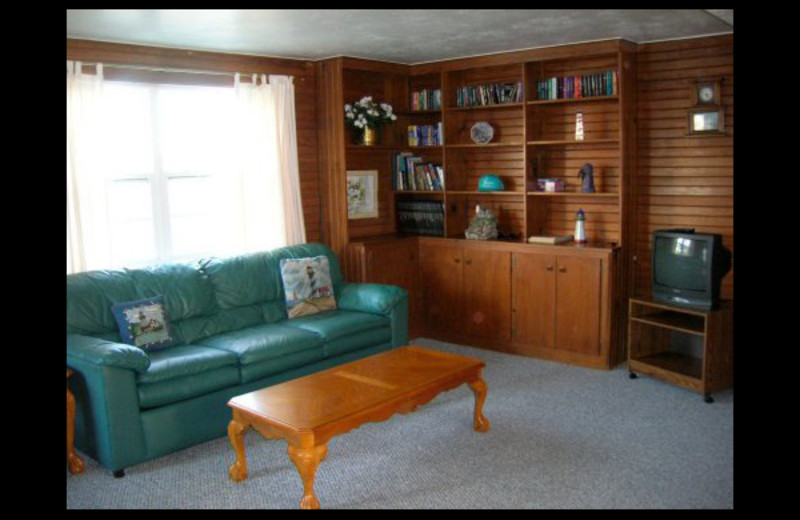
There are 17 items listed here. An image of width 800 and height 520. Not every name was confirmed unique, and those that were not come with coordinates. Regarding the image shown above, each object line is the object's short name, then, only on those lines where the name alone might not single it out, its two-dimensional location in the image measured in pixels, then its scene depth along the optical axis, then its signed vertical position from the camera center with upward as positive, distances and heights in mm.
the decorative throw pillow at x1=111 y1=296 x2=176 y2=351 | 4242 -773
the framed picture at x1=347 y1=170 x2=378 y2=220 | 6090 -106
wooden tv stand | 4594 -1133
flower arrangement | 5840 +519
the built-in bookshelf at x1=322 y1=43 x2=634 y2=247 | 5402 +287
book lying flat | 5461 -469
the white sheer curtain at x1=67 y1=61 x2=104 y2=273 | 4516 +180
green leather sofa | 3697 -923
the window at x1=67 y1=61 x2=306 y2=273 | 4598 +112
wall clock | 4965 +511
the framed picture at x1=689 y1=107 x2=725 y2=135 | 4949 +323
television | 4609 -609
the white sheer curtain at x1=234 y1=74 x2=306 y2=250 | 5422 +203
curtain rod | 4691 +775
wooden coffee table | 3213 -1020
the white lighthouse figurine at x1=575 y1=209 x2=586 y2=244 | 5469 -402
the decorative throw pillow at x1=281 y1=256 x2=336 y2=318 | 5133 -714
